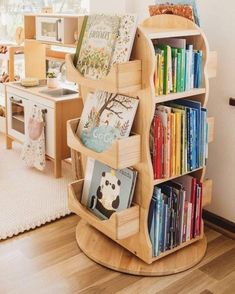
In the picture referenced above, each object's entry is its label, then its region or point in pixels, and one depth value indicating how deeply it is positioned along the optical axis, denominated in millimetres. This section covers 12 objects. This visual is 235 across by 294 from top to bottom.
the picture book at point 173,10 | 2275
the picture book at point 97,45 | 2117
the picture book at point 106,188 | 2243
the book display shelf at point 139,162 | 2029
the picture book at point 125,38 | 2018
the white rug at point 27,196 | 2713
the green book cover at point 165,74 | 2117
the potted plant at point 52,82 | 3635
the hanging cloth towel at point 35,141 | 3393
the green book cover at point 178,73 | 2174
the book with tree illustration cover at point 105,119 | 2148
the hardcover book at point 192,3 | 2305
